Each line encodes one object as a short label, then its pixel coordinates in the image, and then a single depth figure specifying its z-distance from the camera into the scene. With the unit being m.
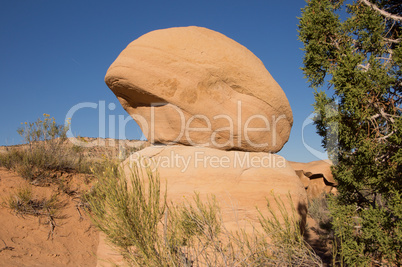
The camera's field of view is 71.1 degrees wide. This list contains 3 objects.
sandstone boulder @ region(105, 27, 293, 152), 4.89
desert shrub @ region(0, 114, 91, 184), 9.05
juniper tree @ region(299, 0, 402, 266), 4.82
